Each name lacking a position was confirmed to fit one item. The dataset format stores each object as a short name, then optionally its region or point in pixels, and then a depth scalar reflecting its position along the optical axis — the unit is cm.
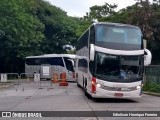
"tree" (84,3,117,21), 5503
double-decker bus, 1861
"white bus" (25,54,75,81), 4302
